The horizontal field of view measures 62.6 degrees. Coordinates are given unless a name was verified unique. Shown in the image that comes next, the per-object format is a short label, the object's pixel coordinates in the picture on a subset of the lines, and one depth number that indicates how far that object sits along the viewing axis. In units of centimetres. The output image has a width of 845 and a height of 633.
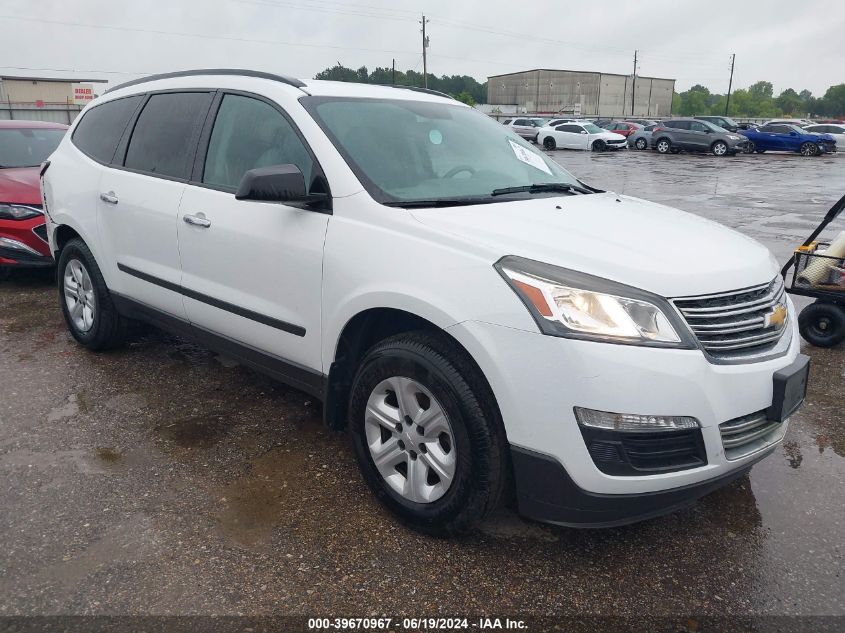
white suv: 229
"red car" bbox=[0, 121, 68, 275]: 631
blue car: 2981
